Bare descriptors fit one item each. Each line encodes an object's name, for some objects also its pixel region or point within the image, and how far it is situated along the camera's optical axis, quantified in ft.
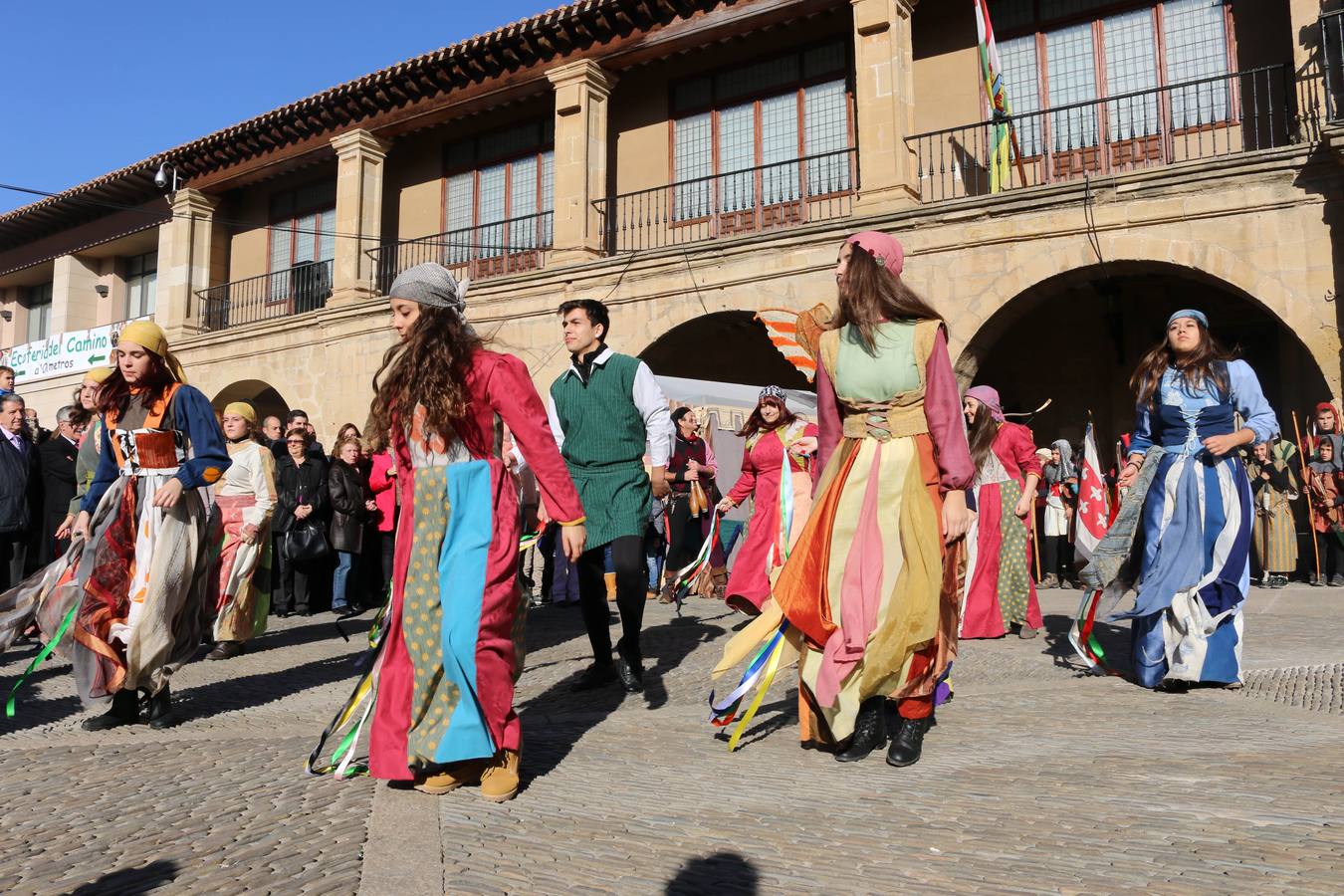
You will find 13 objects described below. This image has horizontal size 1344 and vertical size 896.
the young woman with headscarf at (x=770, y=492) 22.61
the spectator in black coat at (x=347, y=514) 30.91
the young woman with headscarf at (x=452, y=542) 10.04
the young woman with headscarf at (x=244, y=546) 21.48
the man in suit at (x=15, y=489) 25.03
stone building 38.22
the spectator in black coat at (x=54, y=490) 26.68
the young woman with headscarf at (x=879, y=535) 11.35
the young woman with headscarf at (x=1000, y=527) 22.39
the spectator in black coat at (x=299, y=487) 30.22
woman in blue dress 15.96
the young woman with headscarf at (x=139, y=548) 14.06
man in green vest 15.99
